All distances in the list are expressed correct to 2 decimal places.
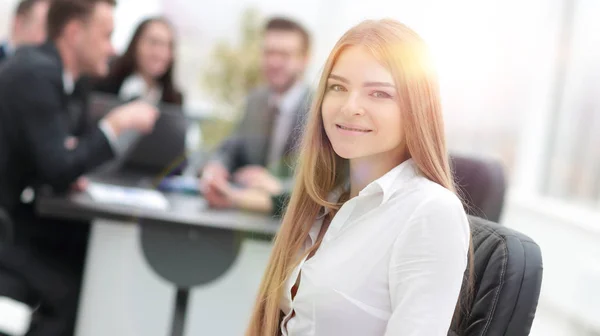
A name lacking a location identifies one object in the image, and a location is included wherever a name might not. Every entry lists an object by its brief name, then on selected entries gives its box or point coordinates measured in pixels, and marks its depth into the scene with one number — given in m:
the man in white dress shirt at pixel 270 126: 2.80
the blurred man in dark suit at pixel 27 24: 3.94
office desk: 2.50
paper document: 2.45
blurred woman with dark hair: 3.59
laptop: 3.06
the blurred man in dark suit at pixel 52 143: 2.49
